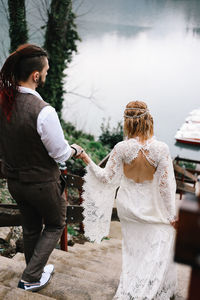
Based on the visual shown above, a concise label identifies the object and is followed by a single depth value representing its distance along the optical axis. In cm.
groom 148
